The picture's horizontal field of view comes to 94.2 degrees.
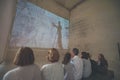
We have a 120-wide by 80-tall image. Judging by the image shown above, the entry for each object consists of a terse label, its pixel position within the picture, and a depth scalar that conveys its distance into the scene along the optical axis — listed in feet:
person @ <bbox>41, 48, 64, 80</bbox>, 2.04
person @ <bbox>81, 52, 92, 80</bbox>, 3.44
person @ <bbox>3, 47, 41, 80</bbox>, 1.66
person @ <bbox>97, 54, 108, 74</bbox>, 4.01
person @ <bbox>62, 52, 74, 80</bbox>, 2.77
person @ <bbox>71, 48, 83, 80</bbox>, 3.14
